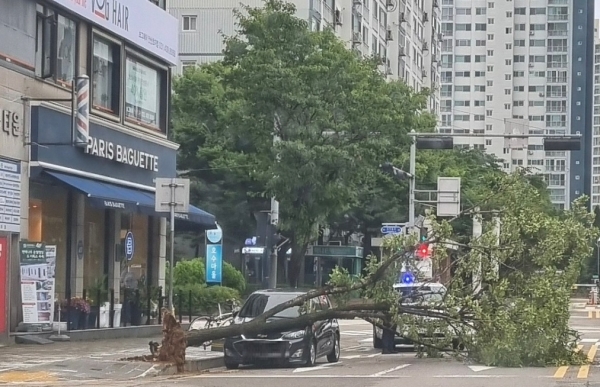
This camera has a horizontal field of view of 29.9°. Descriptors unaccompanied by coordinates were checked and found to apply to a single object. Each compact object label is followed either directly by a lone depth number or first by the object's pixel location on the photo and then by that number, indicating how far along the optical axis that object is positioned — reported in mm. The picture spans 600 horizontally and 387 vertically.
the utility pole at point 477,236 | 21766
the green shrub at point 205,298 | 39719
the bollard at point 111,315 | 28066
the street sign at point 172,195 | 22219
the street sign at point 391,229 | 40375
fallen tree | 21266
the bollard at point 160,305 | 30803
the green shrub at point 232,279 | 45250
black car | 21484
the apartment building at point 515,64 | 158625
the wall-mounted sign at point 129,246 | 30359
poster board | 23844
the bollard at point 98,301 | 27298
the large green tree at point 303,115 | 35969
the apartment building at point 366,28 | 64312
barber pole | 24750
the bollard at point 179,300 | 31231
